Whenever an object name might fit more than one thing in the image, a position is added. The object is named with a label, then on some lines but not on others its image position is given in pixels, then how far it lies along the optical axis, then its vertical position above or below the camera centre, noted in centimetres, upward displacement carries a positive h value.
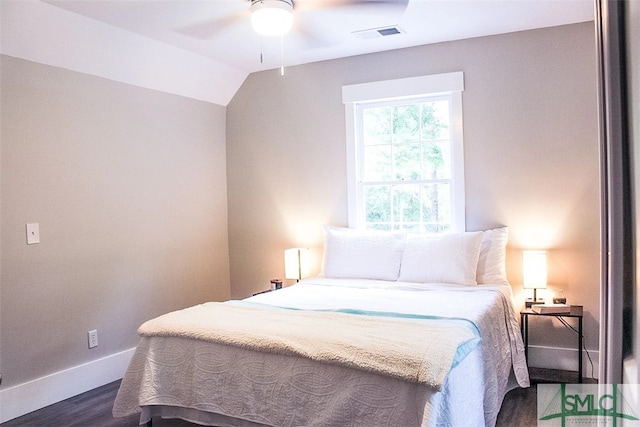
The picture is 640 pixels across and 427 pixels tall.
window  392 +42
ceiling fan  271 +114
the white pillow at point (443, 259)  350 -39
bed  202 -67
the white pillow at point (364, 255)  378 -37
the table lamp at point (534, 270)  344 -47
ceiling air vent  351 +124
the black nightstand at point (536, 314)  319 -80
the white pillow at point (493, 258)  357 -40
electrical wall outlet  350 -85
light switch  312 -10
